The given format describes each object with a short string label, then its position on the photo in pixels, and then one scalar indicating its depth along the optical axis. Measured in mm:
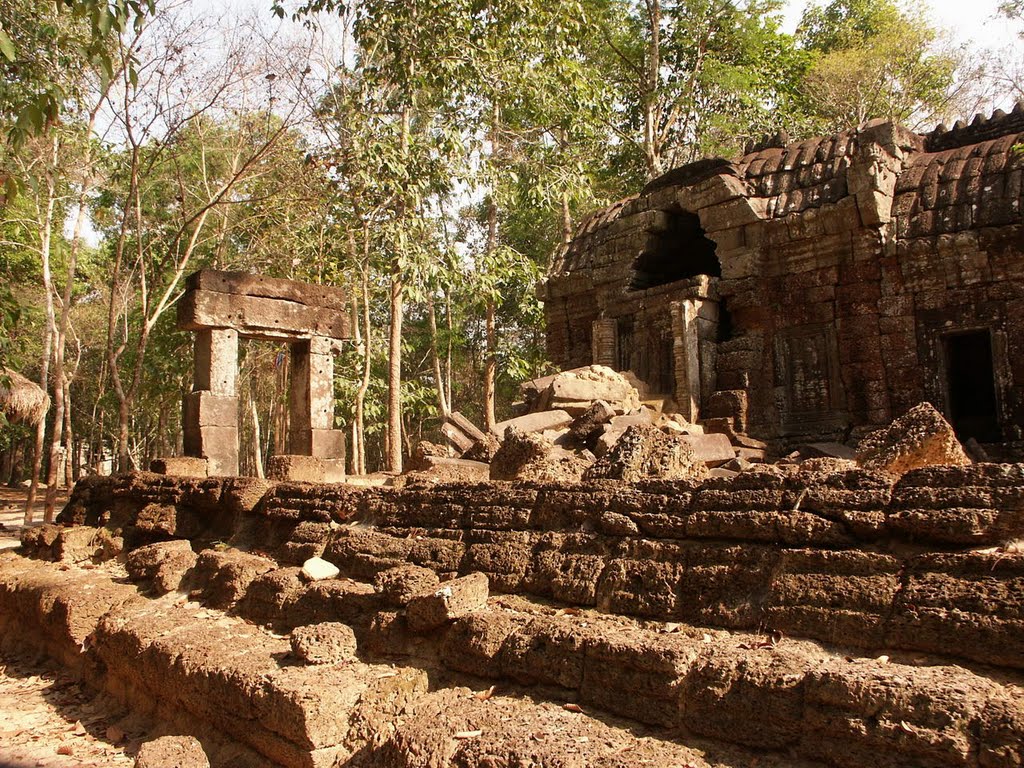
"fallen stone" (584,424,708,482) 4859
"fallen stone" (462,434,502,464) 7748
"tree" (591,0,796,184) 20609
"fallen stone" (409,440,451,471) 7504
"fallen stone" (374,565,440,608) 4340
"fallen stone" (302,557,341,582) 5172
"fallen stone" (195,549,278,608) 5574
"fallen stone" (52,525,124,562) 7613
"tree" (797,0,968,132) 22078
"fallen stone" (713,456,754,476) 6984
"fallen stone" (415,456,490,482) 6754
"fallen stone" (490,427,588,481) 5801
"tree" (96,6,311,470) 11766
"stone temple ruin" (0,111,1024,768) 2785
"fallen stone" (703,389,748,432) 10344
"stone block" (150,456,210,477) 8734
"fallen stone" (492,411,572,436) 9078
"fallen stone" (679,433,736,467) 8055
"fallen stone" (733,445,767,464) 9258
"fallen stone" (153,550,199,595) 6123
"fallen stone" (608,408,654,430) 8508
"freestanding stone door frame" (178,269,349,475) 9016
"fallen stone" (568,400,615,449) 8555
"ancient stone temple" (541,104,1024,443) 9352
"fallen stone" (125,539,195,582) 6461
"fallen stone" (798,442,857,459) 8578
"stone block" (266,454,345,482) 8562
